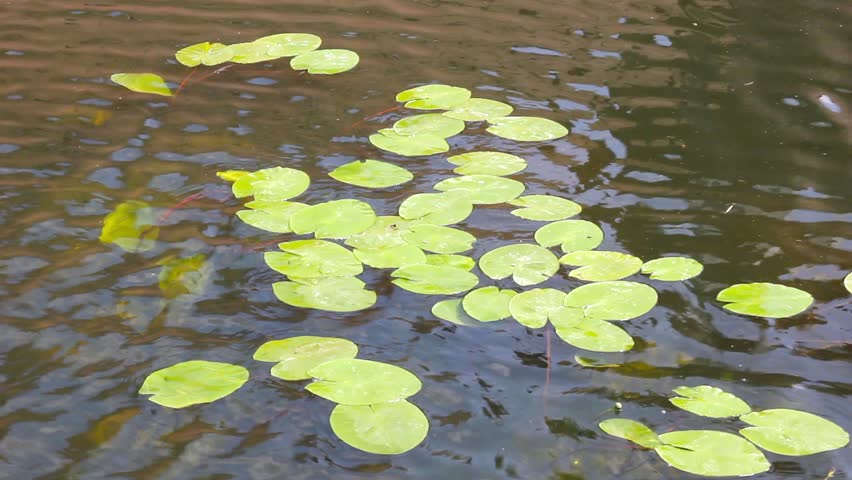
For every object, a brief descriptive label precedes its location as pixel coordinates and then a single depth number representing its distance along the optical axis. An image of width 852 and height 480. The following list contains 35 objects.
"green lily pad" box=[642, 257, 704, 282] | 4.36
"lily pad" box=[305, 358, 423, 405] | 3.57
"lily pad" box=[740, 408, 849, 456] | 3.44
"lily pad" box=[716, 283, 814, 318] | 4.16
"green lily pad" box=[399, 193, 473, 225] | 4.74
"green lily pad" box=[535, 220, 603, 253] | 4.55
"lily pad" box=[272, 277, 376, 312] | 4.13
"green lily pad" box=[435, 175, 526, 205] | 4.92
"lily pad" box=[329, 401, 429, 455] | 3.39
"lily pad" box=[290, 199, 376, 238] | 4.61
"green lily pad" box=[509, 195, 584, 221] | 4.81
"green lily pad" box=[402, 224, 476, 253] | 4.53
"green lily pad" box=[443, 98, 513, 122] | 5.74
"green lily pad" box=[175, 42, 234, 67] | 6.25
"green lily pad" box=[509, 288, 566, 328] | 4.01
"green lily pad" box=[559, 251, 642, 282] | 4.33
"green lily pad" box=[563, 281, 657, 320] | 4.07
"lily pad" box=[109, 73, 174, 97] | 5.93
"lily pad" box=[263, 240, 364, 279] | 4.33
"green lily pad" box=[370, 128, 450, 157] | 5.40
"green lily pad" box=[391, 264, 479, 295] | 4.25
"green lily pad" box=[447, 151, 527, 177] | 5.20
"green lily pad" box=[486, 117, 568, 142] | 5.56
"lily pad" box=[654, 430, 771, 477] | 3.34
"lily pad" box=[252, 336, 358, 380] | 3.77
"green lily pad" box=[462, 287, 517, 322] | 4.07
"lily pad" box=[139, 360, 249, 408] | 3.61
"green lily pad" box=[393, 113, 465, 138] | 5.59
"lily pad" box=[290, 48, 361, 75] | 6.19
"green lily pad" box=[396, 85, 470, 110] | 5.81
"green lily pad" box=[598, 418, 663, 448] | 3.50
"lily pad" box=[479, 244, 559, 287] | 4.30
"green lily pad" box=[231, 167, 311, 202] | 4.92
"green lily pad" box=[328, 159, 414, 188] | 5.08
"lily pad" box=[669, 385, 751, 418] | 3.61
